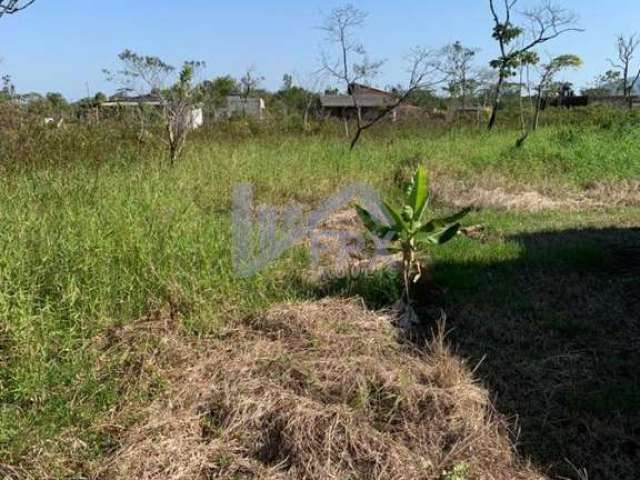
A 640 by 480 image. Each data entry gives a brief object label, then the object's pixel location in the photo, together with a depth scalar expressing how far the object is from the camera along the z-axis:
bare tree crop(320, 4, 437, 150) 12.03
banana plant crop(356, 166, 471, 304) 3.67
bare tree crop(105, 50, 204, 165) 8.33
